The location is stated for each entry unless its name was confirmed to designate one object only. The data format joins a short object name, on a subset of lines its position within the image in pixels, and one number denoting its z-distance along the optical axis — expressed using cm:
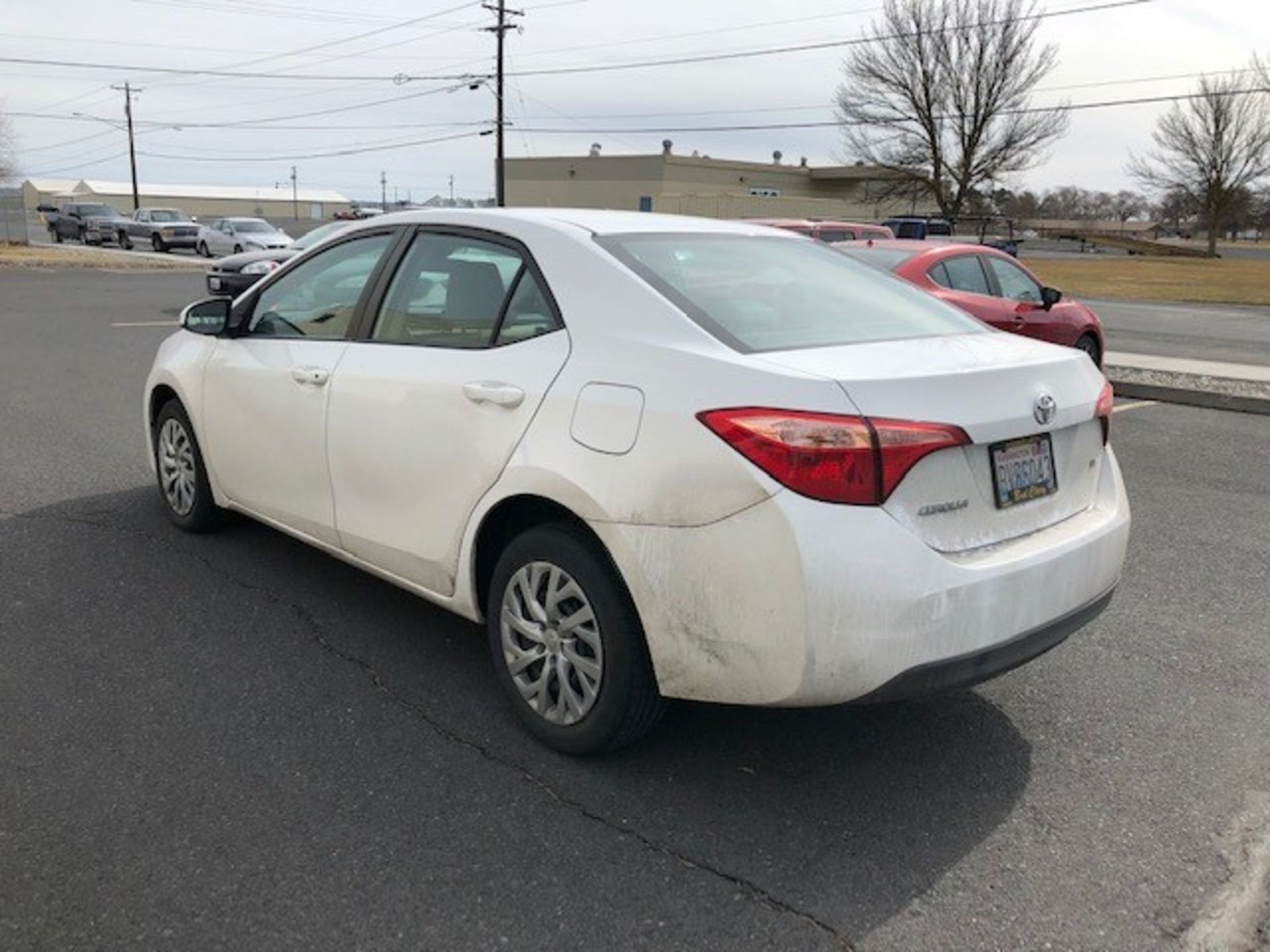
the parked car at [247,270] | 1703
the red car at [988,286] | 950
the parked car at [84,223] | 4534
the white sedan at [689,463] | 264
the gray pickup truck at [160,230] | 3919
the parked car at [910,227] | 2336
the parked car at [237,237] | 3278
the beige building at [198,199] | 11169
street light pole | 6812
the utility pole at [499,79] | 4356
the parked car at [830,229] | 1412
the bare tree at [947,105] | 5391
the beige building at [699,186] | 6450
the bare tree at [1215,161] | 6812
